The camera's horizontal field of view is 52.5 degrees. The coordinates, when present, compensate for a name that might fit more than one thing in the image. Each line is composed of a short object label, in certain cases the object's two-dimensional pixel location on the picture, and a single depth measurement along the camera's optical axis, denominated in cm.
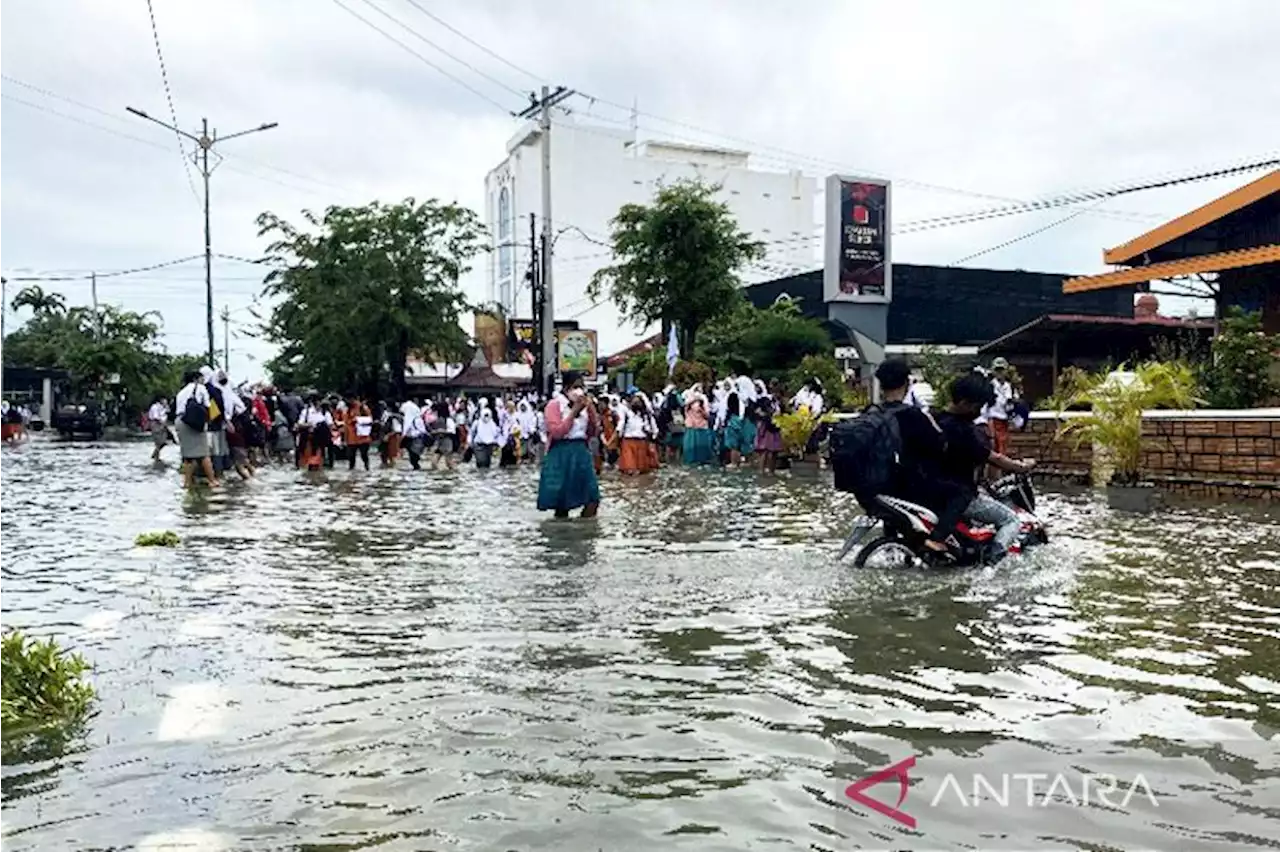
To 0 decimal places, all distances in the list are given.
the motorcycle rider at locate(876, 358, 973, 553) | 899
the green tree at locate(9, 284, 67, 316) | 7758
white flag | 3444
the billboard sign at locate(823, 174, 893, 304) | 4172
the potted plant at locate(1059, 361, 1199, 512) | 1672
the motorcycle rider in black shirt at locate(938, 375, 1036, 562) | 902
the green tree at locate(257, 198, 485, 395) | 4550
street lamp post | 4094
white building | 8331
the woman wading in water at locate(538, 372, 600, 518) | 1349
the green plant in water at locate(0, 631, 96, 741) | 536
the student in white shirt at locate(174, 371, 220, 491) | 1853
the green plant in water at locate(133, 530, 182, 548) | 1173
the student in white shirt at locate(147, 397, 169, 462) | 2973
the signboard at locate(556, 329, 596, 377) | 5072
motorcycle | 890
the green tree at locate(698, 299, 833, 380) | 3815
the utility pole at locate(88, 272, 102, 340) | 6706
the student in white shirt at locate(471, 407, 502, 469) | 2617
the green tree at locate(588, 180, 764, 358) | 3938
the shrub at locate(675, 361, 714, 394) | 3372
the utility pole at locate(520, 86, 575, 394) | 3834
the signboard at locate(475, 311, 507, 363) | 6731
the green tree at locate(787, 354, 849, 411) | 2881
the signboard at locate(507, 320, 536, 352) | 5434
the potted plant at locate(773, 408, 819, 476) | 2264
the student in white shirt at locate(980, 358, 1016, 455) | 1716
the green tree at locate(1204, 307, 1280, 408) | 1705
